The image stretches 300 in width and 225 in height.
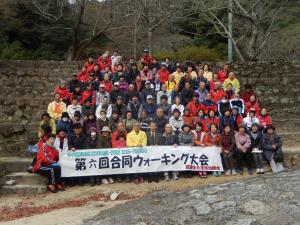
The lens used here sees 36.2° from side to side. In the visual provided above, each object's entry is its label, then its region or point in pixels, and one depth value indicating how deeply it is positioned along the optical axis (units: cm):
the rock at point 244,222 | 554
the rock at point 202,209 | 602
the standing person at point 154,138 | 1155
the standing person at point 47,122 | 1206
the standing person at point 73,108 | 1274
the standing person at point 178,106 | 1266
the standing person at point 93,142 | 1136
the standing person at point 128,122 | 1222
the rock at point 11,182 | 1112
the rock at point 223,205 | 600
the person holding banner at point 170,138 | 1148
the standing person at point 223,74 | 1498
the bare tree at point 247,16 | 1866
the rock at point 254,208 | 573
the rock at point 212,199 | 622
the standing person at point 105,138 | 1150
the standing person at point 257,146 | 1141
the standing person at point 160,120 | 1210
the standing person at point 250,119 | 1238
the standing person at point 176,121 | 1203
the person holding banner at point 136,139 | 1140
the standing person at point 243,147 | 1143
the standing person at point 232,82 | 1453
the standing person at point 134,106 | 1290
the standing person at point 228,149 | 1149
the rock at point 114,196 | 996
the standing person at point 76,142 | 1138
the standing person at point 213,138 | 1164
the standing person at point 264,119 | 1258
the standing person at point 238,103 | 1320
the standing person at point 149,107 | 1271
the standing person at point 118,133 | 1145
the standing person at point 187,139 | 1157
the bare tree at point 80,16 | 2434
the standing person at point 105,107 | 1263
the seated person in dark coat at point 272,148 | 1157
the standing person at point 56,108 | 1276
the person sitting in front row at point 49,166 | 1089
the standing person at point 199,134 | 1162
